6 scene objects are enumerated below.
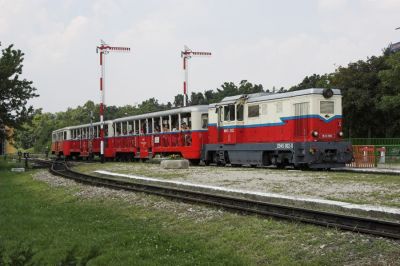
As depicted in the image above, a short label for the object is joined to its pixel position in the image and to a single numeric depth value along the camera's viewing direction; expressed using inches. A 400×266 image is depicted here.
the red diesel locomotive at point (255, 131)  855.7
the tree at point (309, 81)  2341.9
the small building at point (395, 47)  1994.3
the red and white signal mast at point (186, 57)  1521.9
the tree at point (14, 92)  1330.0
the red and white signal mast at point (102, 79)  1462.6
